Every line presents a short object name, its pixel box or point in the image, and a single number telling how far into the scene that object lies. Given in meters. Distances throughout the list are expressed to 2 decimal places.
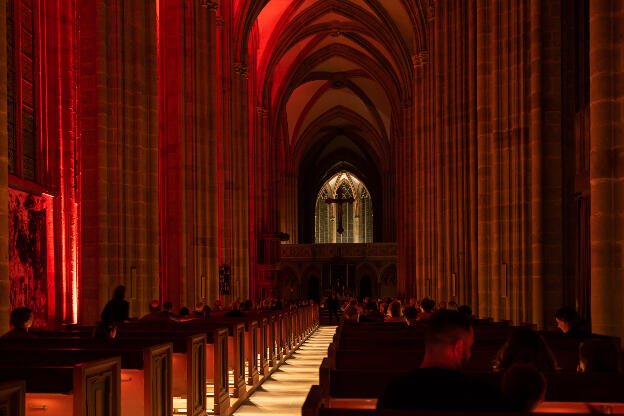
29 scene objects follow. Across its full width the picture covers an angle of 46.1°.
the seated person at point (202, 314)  14.14
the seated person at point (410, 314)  10.12
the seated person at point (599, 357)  4.45
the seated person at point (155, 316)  11.29
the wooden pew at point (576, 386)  4.29
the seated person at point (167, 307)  12.04
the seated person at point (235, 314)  14.09
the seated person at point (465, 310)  10.64
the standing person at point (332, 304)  30.99
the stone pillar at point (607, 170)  7.73
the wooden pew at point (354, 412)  2.80
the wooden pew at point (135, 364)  5.88
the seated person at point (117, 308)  10.48
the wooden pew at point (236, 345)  9.11
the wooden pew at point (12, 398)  3.84
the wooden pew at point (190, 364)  7.09
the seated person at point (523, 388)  2.75
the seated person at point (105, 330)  7.22
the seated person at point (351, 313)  17.50
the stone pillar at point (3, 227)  7.98
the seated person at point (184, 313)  13.06
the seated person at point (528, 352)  4.27
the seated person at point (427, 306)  11.20
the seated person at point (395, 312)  12.51
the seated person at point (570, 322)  7.09
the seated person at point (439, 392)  2.89
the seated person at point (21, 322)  7.14
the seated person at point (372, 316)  14.02
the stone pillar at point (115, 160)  13.10
